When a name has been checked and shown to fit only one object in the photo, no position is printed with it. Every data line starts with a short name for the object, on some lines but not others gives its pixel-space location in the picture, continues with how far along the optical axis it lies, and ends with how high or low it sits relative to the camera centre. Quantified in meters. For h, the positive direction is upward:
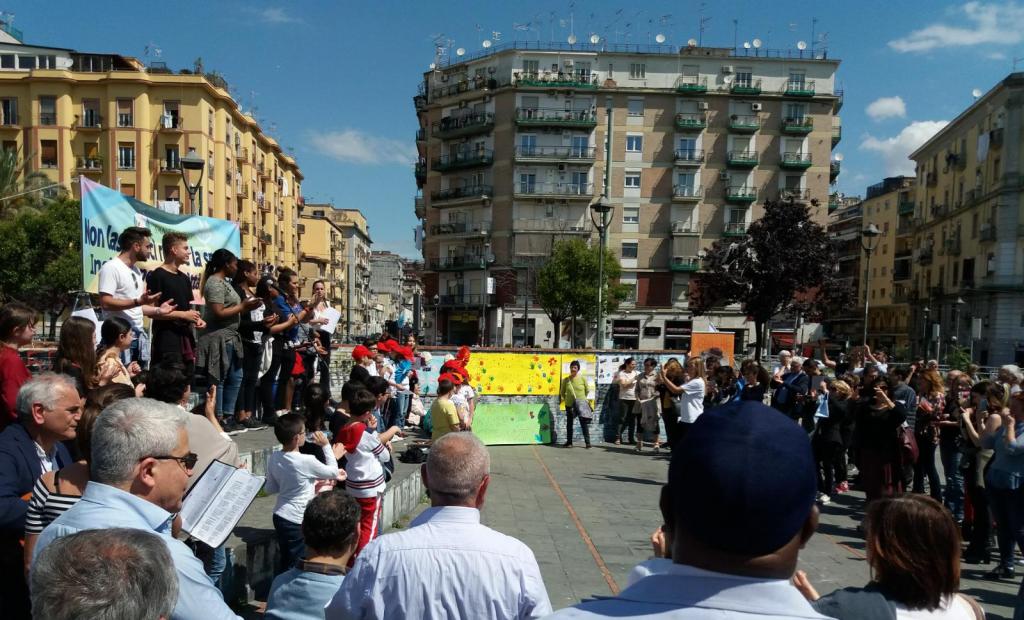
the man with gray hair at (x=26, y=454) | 2.98 -0.88
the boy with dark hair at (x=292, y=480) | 5.10 -1.53
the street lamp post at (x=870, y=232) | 20.40 +2.02
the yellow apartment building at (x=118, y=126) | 50.19 +11.41
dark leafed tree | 39.91 +1.62
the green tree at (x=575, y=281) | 48.84 +0.62
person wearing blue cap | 1.22 -0.44
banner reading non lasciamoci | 8.79 +0.77
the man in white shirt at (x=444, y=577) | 2.41 -1.06
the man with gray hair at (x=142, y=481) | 2.29 -0.78
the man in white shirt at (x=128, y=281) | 6.36 -0.05
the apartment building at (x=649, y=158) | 54.84 +11.03
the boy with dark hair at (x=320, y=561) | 3.36 -1.48
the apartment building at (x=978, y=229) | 48.16 +5.67
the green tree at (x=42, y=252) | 36.94 +1.24
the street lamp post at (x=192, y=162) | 15.93 +2.80
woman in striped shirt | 2.82 -0.94
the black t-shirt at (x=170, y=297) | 6.77 -0.21
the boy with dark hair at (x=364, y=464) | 5.72 -1.56
